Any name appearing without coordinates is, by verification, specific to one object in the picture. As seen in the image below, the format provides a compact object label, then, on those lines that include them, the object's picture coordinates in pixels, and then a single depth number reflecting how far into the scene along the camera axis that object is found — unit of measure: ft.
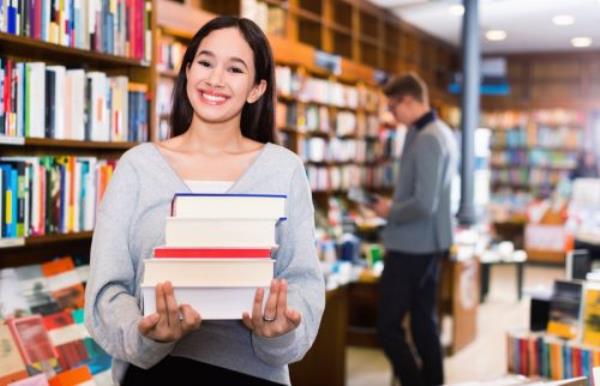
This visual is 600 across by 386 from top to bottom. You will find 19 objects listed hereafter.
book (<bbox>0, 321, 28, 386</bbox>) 7.46
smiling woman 4.17
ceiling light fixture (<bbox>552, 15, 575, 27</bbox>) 30.07
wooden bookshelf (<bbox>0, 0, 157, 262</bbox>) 8.46
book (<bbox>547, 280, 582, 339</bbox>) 9.52
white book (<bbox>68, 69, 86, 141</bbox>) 9.03
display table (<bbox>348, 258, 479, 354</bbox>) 17.15
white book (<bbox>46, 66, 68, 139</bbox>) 8.79
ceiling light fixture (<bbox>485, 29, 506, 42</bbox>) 33.81
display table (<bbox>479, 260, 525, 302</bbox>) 24.45
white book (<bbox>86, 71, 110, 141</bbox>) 9.37
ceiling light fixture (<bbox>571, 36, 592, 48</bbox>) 35.04
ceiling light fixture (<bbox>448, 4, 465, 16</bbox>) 28.90
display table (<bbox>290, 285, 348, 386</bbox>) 13.51
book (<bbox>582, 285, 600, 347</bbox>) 9.12
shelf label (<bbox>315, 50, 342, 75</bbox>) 23.68
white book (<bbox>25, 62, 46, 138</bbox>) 8.47
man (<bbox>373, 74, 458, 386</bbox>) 12.41
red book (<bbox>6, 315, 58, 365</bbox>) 7.86
